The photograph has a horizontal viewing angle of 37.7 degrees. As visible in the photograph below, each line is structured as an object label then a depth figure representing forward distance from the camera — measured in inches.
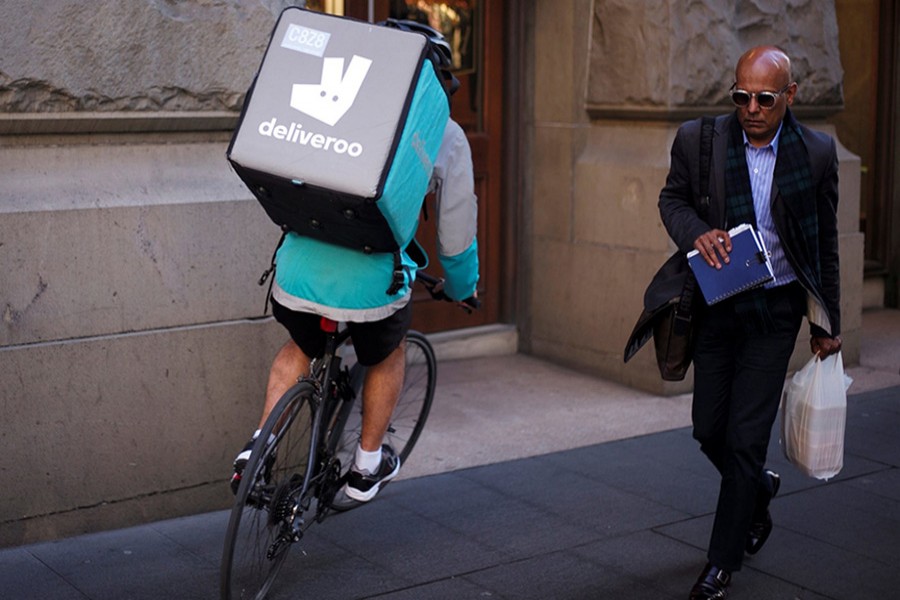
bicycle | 165.2
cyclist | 169.6
